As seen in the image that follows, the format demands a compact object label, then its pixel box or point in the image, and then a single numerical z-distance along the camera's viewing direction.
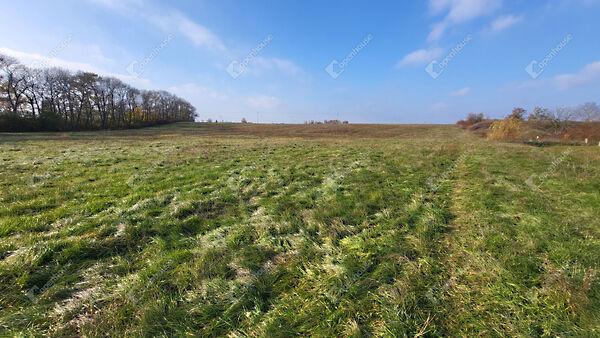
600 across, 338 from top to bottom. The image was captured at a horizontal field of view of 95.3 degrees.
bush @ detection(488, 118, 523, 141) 34.03
